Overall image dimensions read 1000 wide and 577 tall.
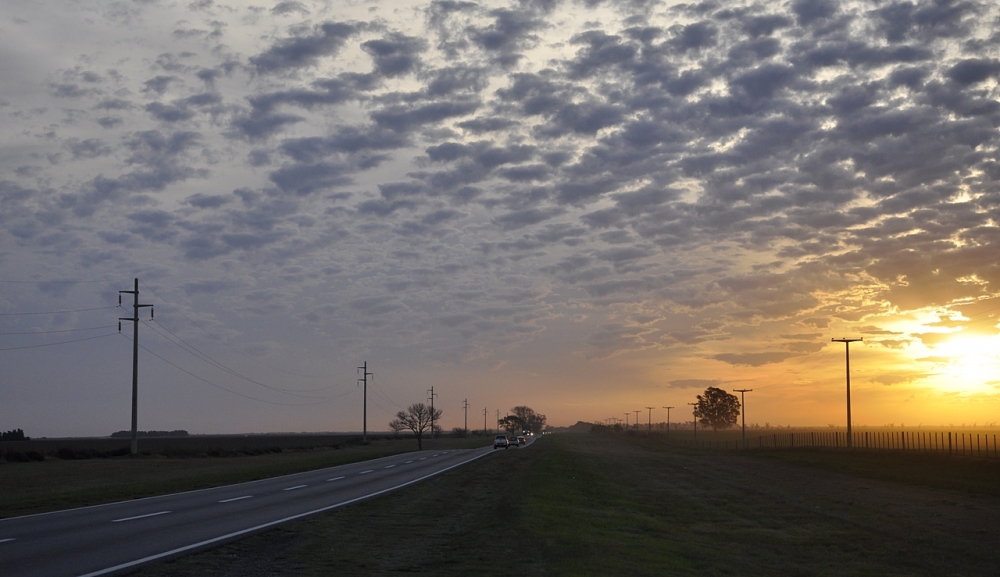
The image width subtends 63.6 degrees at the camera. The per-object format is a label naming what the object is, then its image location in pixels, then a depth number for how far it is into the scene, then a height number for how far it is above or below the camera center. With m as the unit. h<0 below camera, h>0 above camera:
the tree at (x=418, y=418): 119.56 -6.52
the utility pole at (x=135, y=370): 60.65 +0.57
